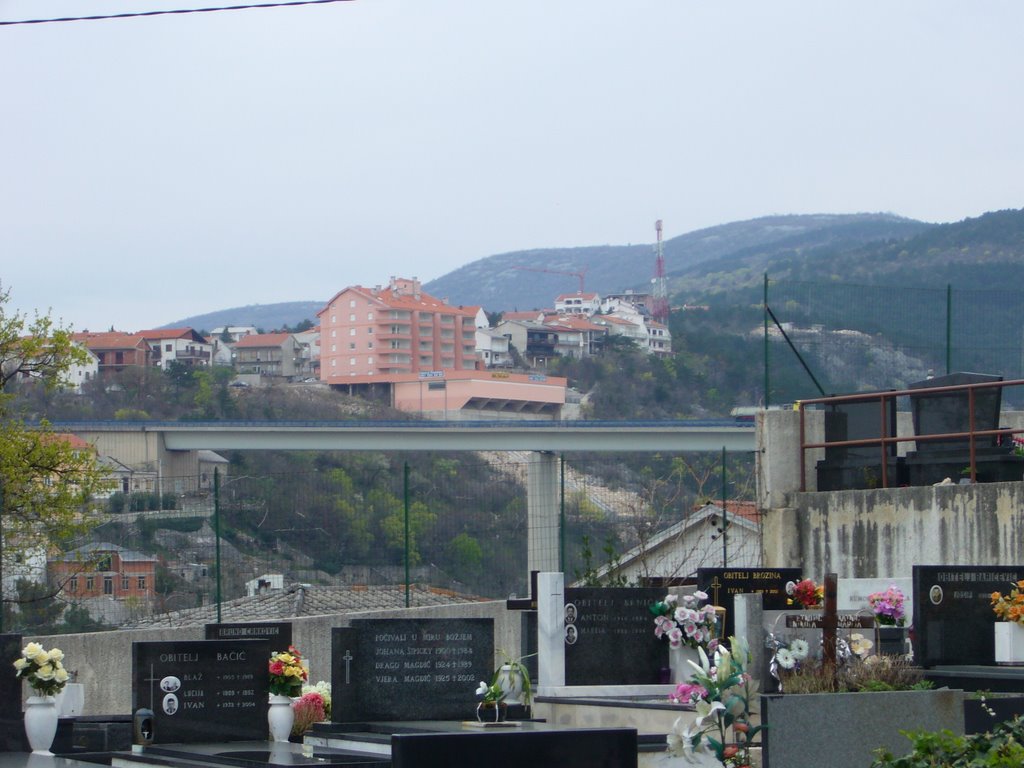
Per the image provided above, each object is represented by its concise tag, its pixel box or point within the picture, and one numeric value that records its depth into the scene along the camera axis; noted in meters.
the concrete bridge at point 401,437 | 56.09
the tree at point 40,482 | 25.19
